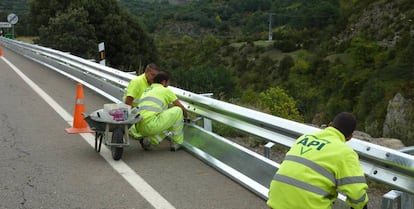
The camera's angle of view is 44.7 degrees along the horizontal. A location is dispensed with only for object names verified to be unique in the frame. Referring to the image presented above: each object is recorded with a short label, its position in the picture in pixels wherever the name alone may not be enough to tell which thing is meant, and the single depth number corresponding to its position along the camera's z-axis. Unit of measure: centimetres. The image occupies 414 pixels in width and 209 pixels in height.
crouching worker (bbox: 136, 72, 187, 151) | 673
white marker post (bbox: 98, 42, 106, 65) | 1822
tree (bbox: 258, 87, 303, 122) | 1323
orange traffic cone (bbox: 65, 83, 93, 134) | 820
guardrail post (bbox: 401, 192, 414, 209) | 363
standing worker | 755
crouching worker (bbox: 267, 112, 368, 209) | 344
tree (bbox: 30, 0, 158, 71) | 3766
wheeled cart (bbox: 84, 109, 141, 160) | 645
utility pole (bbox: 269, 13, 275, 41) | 13962
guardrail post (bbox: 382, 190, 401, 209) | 359
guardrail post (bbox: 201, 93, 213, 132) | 693
